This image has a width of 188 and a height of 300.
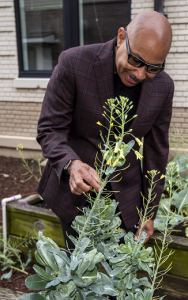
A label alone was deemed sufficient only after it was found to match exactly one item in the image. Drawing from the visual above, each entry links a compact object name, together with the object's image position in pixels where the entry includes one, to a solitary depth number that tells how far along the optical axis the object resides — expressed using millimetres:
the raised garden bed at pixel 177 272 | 2438
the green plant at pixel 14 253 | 2978
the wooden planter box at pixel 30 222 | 2904
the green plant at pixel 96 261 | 987
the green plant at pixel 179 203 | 2876
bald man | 1592
